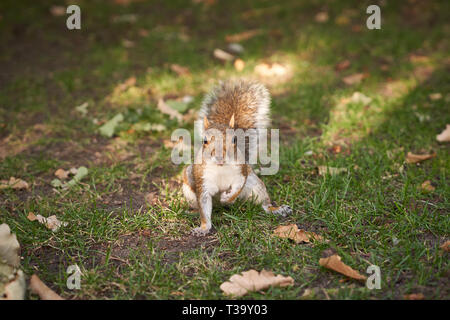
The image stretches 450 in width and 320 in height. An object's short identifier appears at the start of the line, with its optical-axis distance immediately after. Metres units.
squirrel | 2.31
